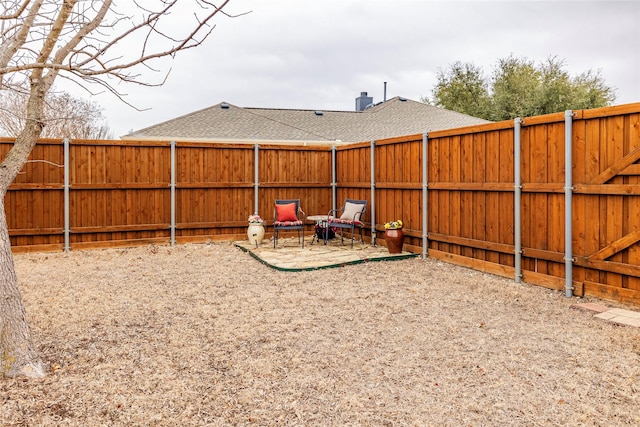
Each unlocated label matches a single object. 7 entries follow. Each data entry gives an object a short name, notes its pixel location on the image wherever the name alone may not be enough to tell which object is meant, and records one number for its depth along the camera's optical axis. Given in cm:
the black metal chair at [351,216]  736
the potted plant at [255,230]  763
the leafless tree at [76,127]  1084
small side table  755
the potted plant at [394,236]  655
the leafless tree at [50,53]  217
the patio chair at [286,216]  740
